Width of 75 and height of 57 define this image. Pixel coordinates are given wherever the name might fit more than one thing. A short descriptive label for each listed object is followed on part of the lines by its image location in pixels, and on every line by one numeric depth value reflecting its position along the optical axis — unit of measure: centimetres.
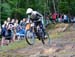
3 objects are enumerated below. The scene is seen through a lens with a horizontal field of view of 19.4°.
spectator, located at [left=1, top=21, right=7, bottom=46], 1206
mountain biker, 982
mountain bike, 1037
